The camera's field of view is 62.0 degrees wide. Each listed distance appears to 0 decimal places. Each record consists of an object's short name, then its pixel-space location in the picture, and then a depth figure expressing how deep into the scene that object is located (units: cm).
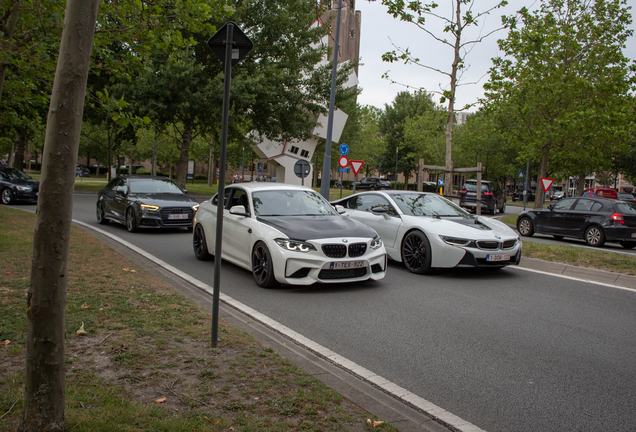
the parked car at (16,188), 2197
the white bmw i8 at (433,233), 874
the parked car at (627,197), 4525
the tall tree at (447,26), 1611
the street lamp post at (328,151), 1875
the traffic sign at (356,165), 2266
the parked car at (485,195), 3022
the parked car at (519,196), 6048
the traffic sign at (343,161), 2298
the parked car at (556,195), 6259
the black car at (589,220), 1576
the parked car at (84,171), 6114
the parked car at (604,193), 3997
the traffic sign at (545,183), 2732
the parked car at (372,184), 6443
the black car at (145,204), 1380
